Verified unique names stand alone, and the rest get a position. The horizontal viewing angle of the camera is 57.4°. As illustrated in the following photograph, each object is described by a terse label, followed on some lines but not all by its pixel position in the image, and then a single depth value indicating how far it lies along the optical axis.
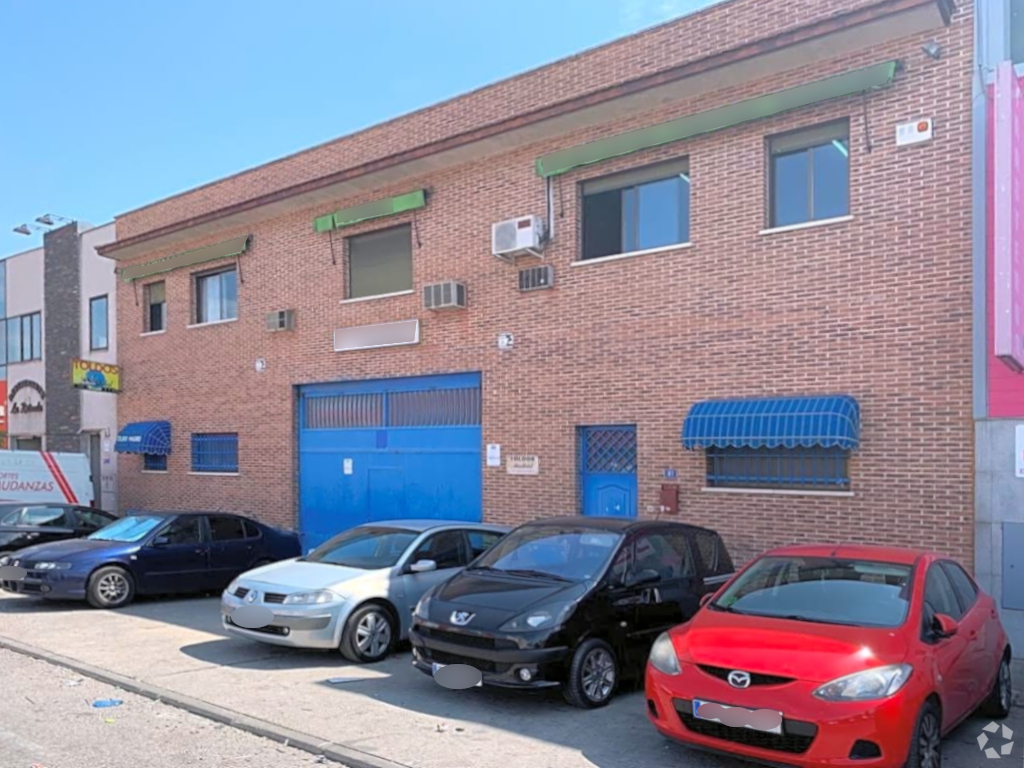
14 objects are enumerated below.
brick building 10.33
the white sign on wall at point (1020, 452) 9.41
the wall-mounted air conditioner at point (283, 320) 17.16
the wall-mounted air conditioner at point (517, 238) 13.35
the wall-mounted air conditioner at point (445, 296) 14.28
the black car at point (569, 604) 7.17
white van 17.91
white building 22.52
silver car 8.83
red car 5.32
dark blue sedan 11.97
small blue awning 19.89
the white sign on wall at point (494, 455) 13.99
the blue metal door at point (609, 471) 12.65
